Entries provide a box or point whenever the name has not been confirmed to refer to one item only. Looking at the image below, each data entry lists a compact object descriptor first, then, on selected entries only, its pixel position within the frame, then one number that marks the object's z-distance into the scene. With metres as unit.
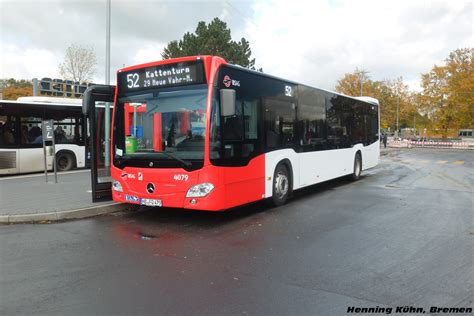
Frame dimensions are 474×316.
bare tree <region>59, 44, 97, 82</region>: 33.39
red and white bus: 6.86
